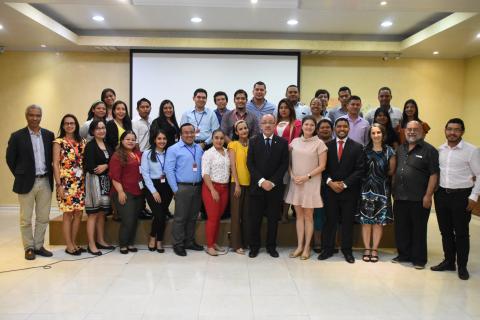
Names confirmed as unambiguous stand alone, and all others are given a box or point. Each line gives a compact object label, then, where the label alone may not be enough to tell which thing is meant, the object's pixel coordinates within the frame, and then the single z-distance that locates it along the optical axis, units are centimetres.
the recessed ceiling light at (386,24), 668
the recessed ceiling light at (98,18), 658
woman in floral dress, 466
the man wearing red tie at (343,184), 466
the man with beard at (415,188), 442
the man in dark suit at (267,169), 469
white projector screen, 783
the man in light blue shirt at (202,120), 543
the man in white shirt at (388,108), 558
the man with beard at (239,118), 517
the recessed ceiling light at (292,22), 659
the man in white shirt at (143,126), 536
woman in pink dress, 467
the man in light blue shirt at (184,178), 483
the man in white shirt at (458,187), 416
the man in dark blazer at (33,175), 457
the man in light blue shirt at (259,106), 538
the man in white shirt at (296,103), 538
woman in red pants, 481
